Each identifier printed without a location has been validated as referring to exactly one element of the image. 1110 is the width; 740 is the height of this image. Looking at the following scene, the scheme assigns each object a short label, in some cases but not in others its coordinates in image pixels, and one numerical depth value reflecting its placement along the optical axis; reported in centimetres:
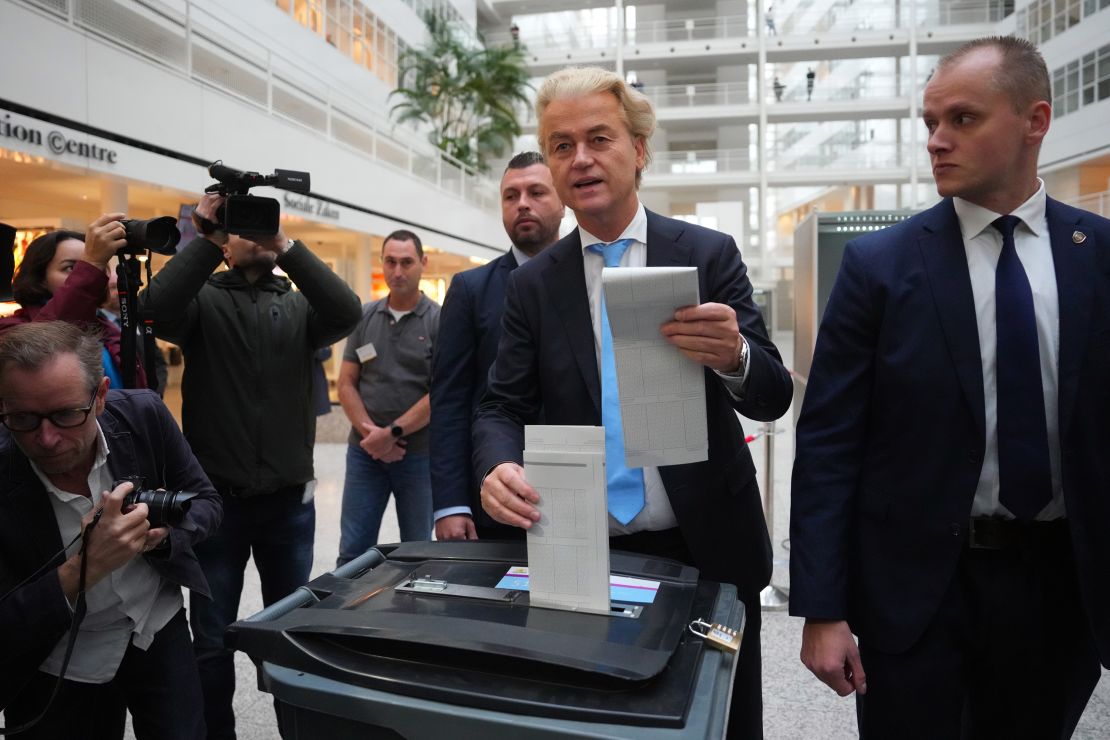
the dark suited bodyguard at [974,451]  130
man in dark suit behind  214
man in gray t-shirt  360
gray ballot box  89
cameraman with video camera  231
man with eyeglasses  143
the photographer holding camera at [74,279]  199
